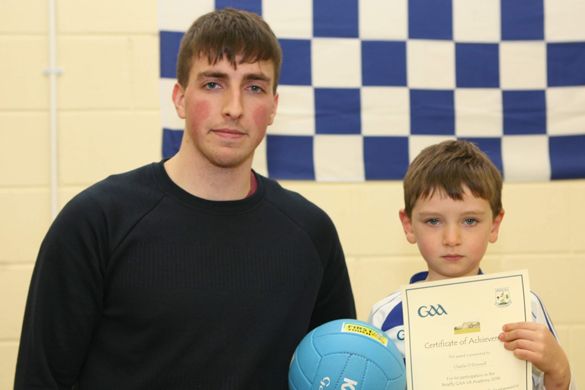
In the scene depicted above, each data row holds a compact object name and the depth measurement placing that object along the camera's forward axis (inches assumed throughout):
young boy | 59.9
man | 54.6
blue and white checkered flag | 93.5
